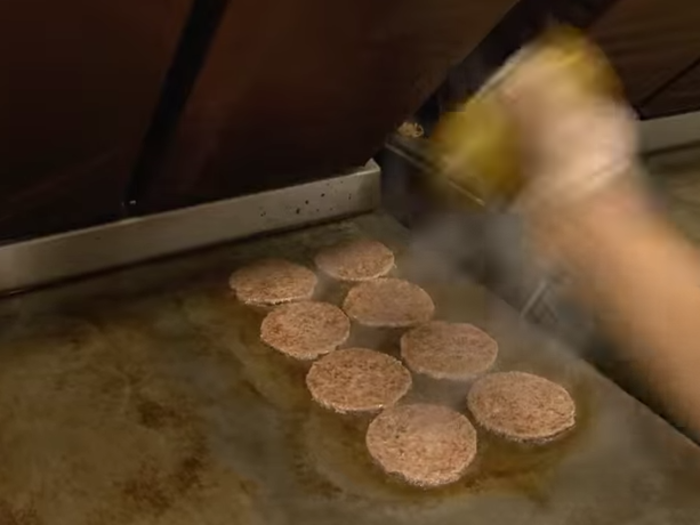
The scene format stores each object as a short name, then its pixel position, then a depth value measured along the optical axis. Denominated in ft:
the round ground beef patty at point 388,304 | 5.17
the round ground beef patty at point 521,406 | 4.37
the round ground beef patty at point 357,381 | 4.50
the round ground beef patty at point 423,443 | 4.09
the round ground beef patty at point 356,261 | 5.57
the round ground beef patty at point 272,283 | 5.27
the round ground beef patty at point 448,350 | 4.78
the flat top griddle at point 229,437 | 3.88
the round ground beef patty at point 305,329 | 4.86
